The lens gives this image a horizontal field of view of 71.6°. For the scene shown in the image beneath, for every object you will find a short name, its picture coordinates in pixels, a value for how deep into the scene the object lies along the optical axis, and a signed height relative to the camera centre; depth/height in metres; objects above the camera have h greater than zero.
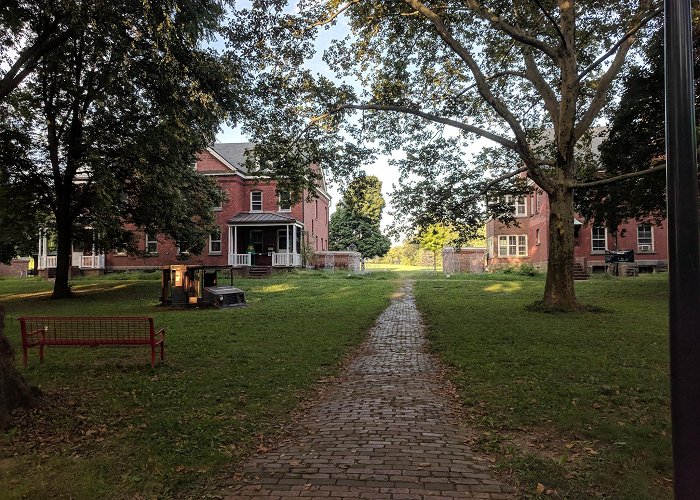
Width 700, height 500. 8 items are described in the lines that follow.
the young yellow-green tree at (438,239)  41.69 +1.83
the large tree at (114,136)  9.30 +4.01
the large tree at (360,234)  58.62 +3.29
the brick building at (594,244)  35.66 +1.07
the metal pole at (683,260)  2.57 -0.02
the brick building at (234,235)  37.44 +2.15
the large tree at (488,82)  13.85 +5.76
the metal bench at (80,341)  7.93 -1.30
